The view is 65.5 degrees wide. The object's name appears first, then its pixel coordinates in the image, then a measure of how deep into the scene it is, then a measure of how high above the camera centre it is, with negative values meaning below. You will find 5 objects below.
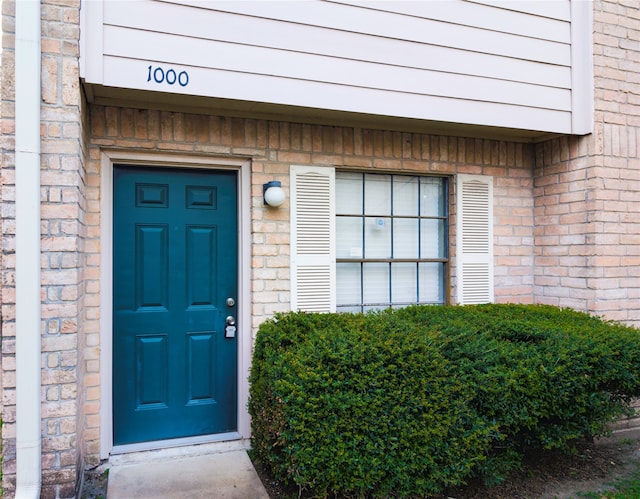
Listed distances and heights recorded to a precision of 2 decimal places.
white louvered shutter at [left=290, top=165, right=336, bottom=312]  4.09 +0.20
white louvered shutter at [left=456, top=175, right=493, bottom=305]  4.64 +0.22
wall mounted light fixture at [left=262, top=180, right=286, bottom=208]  3.88 +0.54
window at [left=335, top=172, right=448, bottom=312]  4.42 +0.20
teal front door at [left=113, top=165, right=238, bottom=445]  3.82 -0.32
